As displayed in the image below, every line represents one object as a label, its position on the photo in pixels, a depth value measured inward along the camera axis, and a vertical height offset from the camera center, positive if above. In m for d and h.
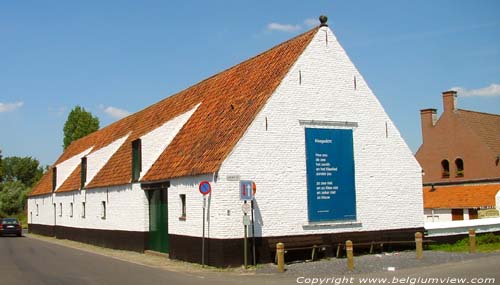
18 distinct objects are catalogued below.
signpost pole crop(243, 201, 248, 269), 17.05 -1.63
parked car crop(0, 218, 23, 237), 41.72 -1.96
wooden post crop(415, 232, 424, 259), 18.16 -1.78
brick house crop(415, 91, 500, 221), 34.16 +1.84
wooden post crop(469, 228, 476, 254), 19.56 -1.69
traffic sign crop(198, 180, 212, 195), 17.39 +0.18
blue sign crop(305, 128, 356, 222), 19.08 +0.57
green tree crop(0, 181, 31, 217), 77.31 -0.13
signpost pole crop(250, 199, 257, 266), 17.66 -1.53
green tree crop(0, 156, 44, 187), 118.19 +6.07
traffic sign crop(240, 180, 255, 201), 16.97 +0.12
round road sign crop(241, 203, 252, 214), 16.88 -0.40
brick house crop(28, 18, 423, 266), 18.05 +1.02
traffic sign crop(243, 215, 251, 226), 16.92 -0.75
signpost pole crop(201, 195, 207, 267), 17.89 -1.58
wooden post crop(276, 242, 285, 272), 16.09 -1.79
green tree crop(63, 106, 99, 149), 67.96 +8.61
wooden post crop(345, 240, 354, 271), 15.98 -1.88
